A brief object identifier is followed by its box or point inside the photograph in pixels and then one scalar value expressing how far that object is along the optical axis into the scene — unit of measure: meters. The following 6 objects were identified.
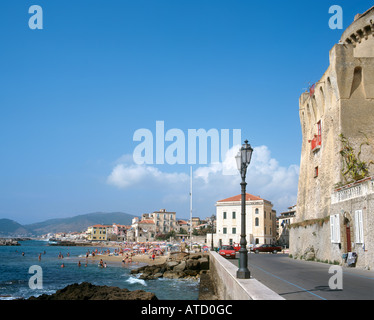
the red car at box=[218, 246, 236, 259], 30.69
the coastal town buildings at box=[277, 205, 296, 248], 69.39
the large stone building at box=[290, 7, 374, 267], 19.84
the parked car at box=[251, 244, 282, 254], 43.44
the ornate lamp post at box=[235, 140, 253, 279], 10.87
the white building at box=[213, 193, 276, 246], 62.41
